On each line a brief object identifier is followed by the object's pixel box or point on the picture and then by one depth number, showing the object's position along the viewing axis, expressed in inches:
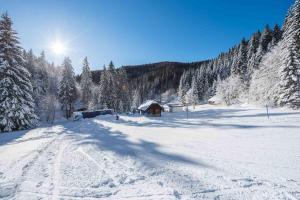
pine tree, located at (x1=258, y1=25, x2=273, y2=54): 2223.8
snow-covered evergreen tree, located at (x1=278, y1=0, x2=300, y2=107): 977.5
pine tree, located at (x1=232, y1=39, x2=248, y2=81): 2118.8
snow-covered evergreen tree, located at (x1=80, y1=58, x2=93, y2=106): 2314.2
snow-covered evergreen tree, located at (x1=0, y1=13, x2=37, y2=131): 800.3
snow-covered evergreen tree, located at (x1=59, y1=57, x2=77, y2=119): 1785.2
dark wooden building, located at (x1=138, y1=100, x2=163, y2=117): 1552.7
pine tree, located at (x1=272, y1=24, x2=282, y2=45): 2218.8
